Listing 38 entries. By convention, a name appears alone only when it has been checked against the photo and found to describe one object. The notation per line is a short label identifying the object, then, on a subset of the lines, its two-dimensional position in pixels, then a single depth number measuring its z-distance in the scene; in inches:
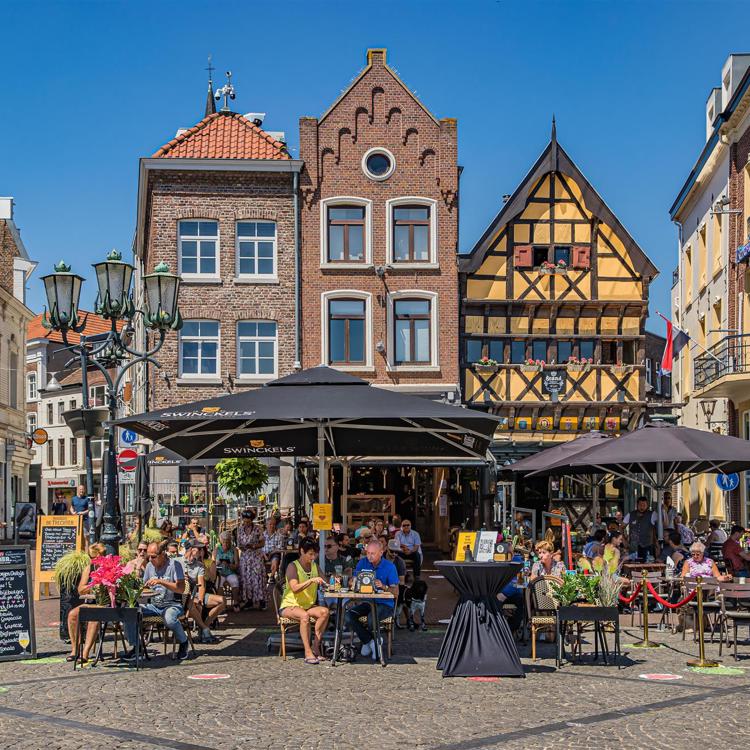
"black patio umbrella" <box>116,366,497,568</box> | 500.4
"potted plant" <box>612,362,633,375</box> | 1304.1
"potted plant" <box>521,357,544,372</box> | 1299.2
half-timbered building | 1298.0
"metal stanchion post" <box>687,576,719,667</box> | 475.5
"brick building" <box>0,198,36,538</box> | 1688.0
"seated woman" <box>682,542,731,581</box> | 585.3
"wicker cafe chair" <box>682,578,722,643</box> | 541.7
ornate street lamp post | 585.3
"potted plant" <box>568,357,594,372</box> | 1300.4
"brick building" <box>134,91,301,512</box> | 1232.8
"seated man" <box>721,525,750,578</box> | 717.9
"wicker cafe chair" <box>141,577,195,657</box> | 500.1
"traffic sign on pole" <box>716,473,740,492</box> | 1099.9
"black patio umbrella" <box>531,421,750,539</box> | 628.4
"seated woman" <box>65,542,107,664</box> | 482.3
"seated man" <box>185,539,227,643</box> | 551.5
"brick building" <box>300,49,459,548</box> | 1242.0
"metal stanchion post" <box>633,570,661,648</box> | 545.0
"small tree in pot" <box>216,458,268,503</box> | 976.3
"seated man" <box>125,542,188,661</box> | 500.1
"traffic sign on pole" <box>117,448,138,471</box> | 898.7
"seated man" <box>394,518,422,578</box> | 751.7
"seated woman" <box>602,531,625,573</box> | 553.3
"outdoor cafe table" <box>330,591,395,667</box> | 486.9
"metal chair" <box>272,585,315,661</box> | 503.5
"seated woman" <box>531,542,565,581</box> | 528.4
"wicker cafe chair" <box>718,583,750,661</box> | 513.0
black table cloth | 457.4
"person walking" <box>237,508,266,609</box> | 715.4
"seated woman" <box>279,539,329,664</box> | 497.7
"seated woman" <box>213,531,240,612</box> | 703.7
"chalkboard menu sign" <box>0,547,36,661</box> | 502.0
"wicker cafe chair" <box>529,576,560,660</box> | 506.0
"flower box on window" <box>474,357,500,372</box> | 1289.4
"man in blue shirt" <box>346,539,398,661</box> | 504.4
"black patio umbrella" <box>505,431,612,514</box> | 812.1
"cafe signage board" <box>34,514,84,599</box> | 727.1
